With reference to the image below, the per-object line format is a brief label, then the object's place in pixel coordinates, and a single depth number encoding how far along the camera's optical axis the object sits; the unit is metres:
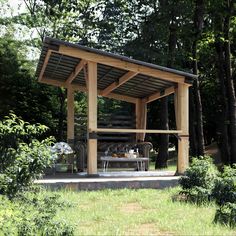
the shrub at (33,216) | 2.97
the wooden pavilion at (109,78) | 7.65
